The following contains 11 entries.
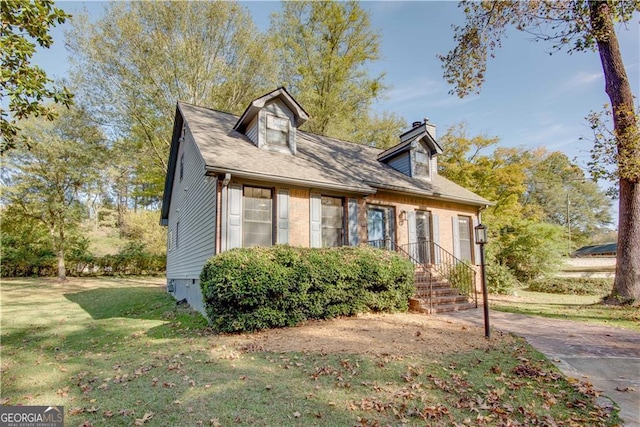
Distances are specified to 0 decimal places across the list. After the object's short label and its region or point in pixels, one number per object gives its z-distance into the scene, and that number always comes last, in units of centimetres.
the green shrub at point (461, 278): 1059
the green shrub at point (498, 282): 1360
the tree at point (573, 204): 4288
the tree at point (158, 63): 1504
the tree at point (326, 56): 2038
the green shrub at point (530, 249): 1675
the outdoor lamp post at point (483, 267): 617
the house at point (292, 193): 852
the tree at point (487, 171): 1798
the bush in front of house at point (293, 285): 647
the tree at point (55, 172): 1797
